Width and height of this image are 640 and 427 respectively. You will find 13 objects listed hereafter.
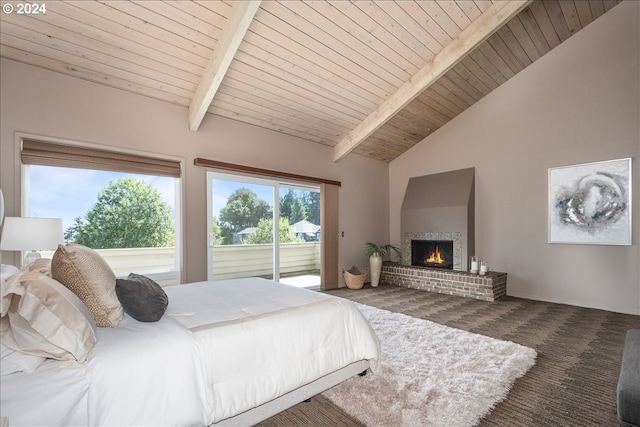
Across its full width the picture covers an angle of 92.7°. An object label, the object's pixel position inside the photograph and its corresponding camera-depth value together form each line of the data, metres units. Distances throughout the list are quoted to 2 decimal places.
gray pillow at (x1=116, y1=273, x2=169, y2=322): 1.58
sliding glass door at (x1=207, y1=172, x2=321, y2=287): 4.21
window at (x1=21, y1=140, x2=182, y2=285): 3.04
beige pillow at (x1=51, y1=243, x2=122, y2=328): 1.46
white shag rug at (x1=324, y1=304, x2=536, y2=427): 1.80
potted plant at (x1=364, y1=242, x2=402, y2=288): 5.73
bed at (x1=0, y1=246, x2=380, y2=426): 1.14
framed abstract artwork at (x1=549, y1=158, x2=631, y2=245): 3.96
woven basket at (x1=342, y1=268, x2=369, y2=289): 5.48
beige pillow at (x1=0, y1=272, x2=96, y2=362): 1.14
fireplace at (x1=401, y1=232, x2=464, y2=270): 5.25
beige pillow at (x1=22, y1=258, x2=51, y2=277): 1.65
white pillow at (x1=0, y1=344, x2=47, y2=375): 1.11
